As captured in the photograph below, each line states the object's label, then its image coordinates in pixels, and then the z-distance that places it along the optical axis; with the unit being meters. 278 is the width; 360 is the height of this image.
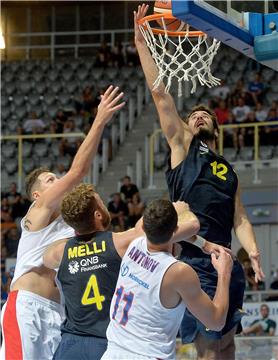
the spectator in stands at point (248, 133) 16.77
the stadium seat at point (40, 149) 18.20
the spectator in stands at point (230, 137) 16.76
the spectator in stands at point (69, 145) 17.77
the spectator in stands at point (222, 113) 17.33
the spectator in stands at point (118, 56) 21.27
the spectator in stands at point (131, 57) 21.17
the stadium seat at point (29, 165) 17.89
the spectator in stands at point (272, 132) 16.75
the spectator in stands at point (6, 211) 16.39
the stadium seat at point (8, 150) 18.55
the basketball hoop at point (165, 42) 6.38
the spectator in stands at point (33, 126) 19.12
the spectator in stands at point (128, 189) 16.23
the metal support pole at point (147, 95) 19.94
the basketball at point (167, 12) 6.63
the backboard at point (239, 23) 5.63
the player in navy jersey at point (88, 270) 5.22
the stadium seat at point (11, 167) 18.14
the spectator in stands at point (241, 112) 17.43
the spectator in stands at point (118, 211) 15.41
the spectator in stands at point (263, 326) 12.52
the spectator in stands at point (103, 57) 21.39
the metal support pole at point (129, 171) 17.37
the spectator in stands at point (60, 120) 19.05
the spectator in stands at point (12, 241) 15.70
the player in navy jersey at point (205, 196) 5.90
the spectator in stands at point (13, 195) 16.53
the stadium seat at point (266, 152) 16.61
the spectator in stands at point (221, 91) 18.38
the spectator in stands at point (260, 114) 17.20
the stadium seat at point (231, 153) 16.50
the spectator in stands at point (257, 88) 18.14
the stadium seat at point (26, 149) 18.34
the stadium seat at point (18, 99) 20.41
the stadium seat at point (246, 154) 16.56
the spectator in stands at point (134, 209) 15.55
